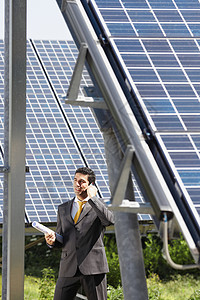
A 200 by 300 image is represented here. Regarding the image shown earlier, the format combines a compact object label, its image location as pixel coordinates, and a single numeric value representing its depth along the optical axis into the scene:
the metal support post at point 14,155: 7.29
